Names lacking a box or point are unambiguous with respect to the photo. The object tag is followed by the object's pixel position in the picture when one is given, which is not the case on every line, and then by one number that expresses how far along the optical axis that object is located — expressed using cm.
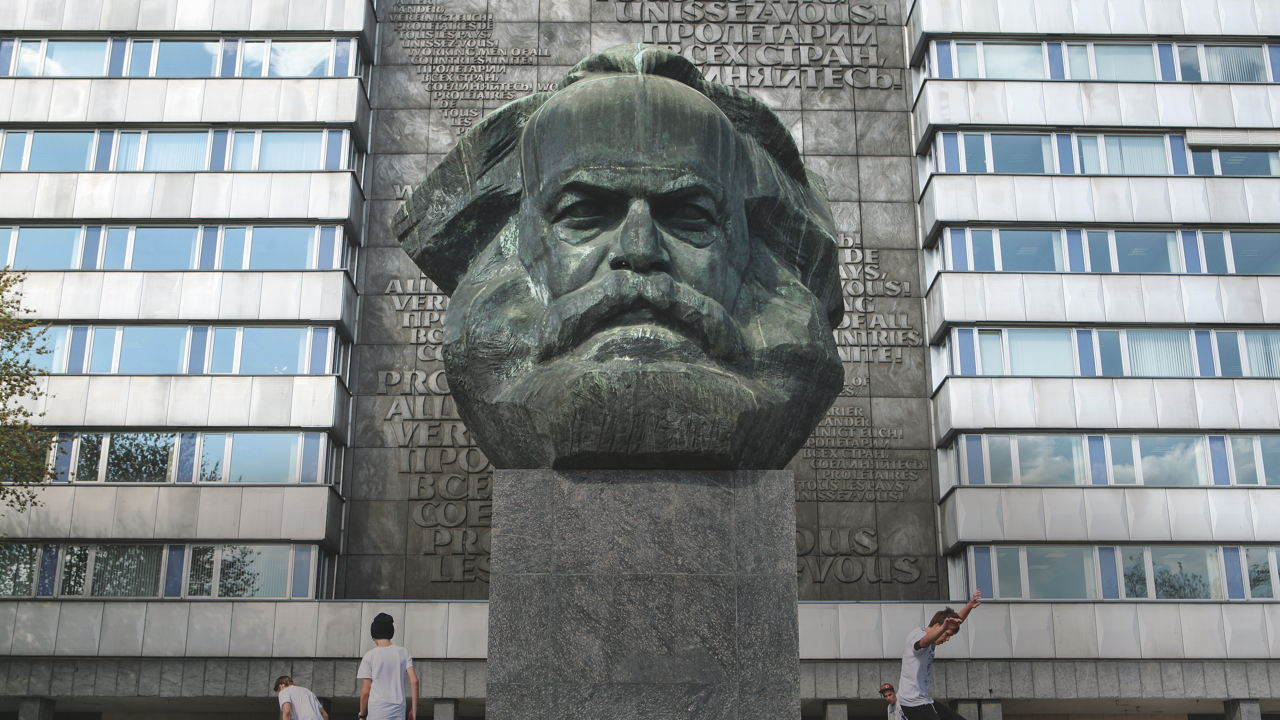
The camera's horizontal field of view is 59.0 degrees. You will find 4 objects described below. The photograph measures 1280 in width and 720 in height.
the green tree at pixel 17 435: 1930
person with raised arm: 789
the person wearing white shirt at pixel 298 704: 972
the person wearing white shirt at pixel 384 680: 761
